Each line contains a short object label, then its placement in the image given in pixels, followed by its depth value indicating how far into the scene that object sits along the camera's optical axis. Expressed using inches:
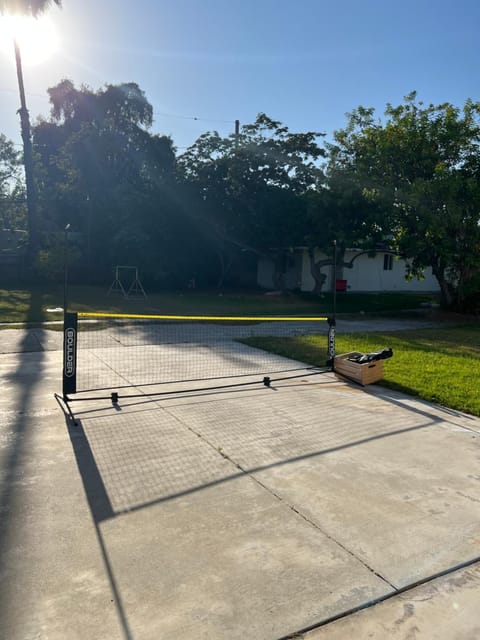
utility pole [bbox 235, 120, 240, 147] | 1282.5
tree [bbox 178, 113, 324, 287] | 1004.6
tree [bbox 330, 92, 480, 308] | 648.4
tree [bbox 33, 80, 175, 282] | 1090.1
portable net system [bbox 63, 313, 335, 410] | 280.9
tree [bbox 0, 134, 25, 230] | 1416.1
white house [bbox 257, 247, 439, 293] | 1153.4
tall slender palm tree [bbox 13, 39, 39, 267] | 1060.5
